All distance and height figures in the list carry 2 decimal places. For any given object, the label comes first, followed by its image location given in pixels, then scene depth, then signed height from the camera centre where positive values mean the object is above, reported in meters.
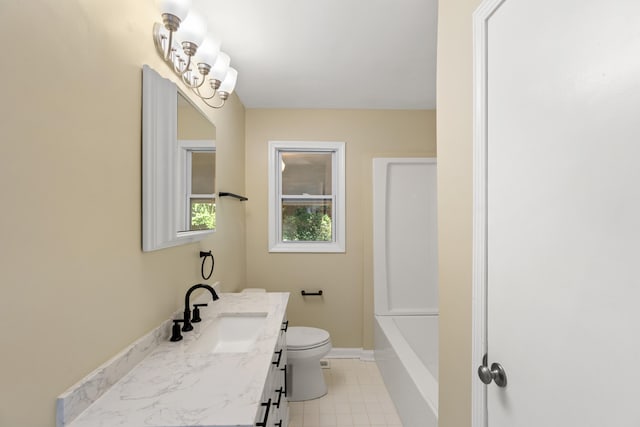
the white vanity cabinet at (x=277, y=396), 1.12 -0.78
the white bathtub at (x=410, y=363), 1.77 -1.01
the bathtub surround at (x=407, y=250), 3.03 -0.30
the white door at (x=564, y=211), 0.57 +0.02
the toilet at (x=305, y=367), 2.33 -1.10
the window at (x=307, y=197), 3.17 +0.21
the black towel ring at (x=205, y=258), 1.88 -0.24
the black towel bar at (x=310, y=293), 3.06 -0.70
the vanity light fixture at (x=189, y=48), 1.26 +0.78
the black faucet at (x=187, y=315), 1.46 -0.44
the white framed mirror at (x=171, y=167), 1.24 +0.23
